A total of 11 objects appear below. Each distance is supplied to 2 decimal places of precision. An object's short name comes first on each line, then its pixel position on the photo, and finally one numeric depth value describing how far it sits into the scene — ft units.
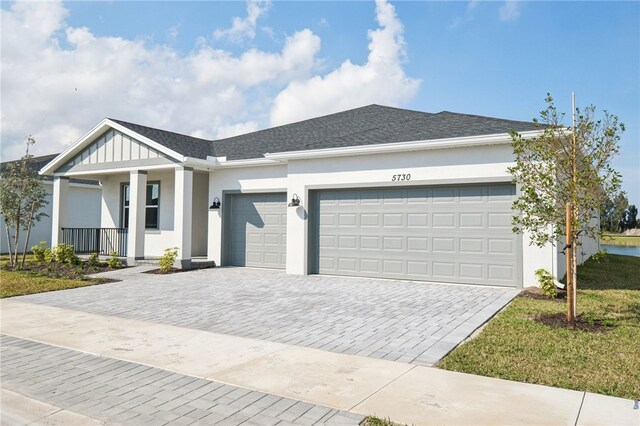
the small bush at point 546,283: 28.96
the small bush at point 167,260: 44.16
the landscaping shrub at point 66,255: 48.24
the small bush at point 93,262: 47.50
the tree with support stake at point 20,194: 47.47
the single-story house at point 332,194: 34.76
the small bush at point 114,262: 47.55
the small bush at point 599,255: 20.97
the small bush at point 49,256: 49.90
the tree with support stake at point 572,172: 21.49
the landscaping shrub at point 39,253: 50.96
